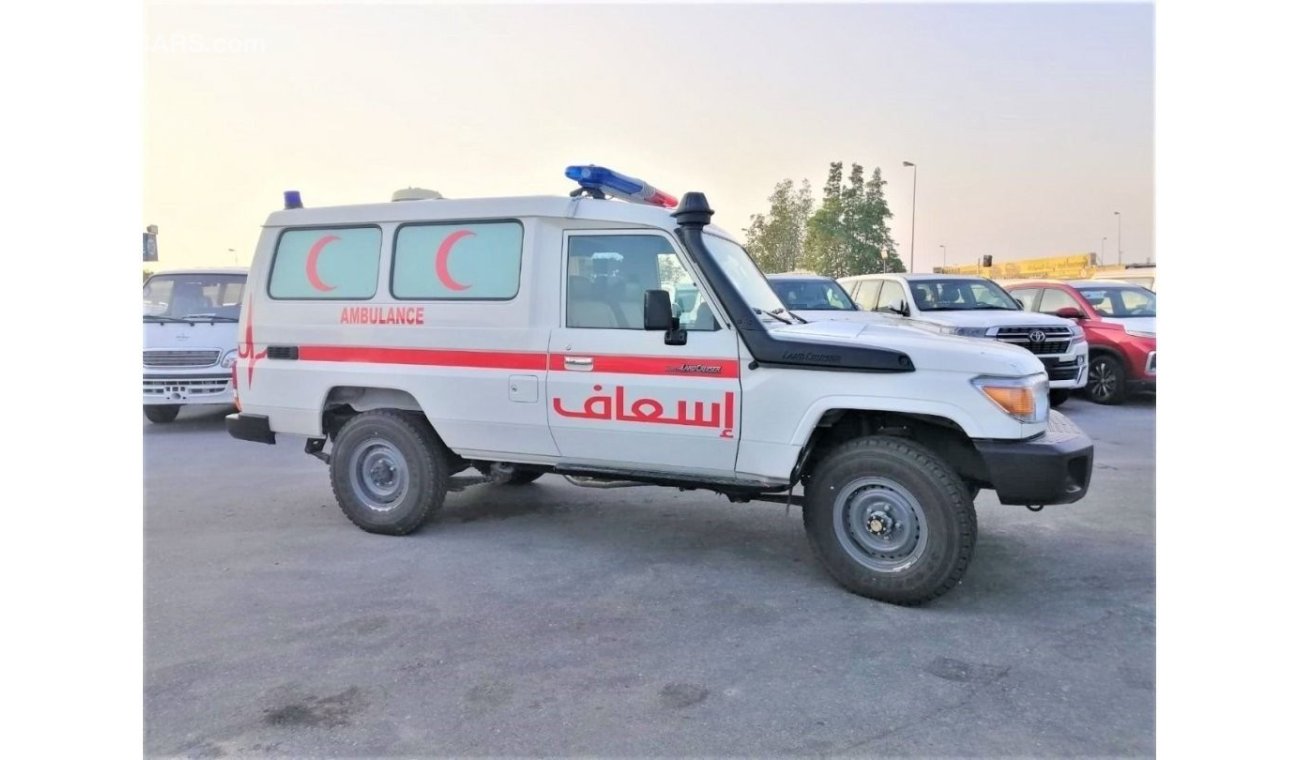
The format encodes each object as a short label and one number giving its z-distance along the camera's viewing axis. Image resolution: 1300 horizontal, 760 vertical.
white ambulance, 4.08
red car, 10.55
